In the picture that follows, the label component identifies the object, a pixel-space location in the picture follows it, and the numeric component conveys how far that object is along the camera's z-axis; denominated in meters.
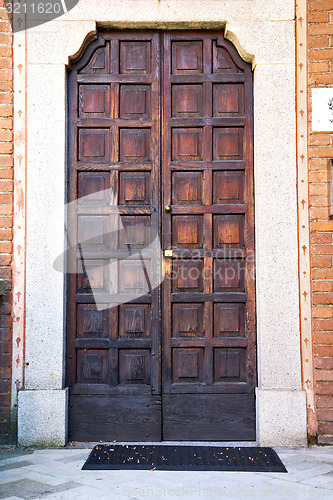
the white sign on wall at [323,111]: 4.11
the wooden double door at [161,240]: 4.10
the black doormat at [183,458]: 3.39
